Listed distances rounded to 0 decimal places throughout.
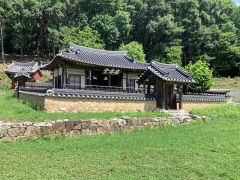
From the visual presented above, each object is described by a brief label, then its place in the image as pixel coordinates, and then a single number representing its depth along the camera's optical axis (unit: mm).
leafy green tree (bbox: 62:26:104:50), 31484
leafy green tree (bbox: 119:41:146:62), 32625
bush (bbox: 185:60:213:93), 21000
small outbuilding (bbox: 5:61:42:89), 31469
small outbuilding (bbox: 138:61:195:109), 15688
